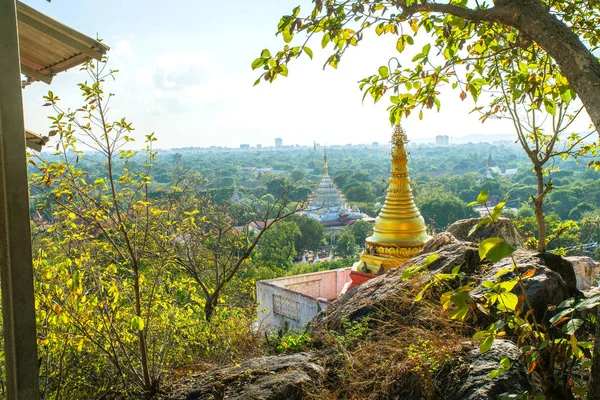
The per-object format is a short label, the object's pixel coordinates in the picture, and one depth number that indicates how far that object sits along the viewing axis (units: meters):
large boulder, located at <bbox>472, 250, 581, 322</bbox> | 2.99
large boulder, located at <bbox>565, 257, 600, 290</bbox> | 6.45
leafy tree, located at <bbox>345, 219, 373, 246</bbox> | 41.59
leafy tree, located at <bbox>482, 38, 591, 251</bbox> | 2.93
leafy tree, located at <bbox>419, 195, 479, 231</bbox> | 43.47
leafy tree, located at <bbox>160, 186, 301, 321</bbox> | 5.91
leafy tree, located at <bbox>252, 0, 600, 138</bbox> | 2.27
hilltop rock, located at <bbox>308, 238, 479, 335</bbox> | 3.77
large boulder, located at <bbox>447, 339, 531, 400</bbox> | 2.29
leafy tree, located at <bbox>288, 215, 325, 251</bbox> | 40.97
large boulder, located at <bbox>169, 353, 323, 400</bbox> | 2.92
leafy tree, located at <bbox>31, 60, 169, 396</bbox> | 3.42
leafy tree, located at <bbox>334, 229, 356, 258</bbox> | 39.06
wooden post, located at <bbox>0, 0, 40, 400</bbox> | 1.83
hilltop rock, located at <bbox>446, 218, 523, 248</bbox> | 5.07
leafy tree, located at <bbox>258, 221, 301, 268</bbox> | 27.12
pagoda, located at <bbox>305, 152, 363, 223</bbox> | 45.89
